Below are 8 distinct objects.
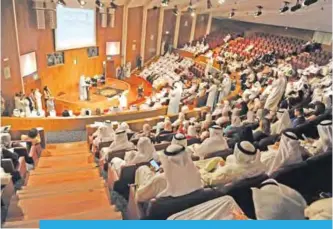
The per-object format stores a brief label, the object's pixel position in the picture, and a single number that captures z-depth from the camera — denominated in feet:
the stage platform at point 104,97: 34.78
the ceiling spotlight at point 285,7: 29.45
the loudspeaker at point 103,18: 43.01
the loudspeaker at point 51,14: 33.27
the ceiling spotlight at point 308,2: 23.16
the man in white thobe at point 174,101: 29.09
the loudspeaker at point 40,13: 32.17
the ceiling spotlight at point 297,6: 27.12
